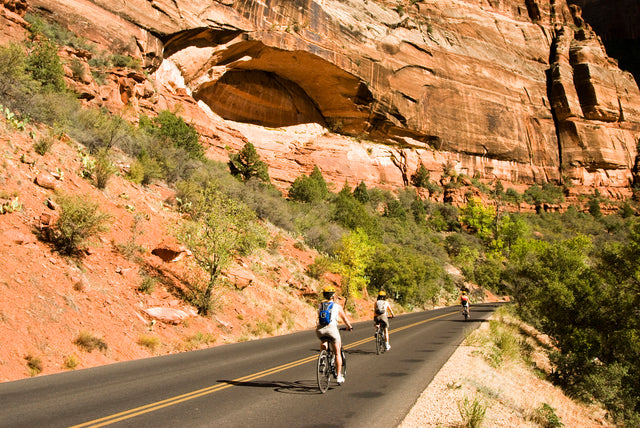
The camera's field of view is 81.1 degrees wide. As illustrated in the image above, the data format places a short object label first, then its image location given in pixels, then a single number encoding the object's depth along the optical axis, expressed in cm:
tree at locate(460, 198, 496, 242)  6034
